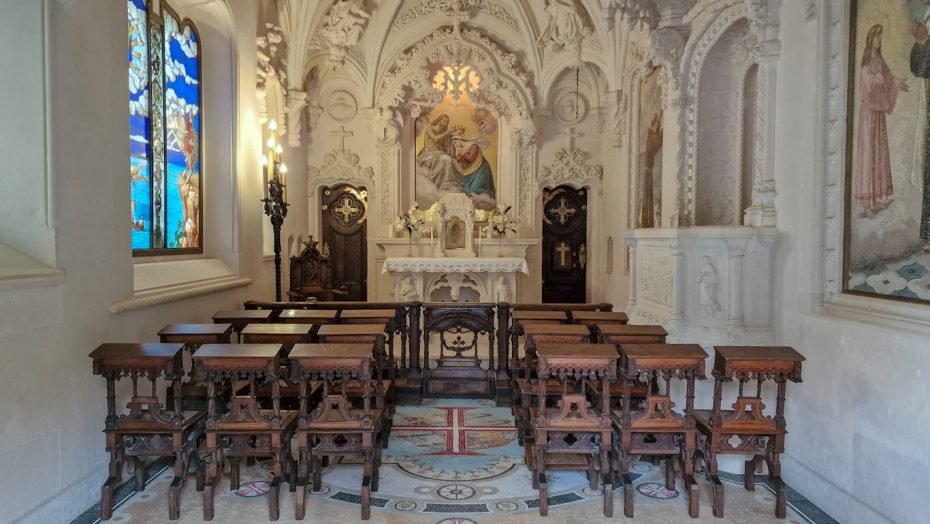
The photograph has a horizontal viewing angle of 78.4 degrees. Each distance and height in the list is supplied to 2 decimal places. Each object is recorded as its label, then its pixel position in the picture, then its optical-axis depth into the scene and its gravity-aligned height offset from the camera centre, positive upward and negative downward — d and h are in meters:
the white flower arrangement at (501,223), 11.78 +0.57
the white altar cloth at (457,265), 10.67 -0.28
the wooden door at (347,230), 12.89 +0.45
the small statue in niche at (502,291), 10.89 -0.78
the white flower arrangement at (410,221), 11.93 +0.60
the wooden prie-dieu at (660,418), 3.94 -1.19
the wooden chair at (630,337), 4.90 -0.75
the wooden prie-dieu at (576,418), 3.95 -1.18
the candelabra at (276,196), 8.37 +0.79
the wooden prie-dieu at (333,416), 3.89 -1.17
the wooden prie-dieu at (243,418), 3.83 -1.17
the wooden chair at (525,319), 5.91 -0.72
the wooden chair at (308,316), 5.86 -0.70
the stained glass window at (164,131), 6.08 +1.38
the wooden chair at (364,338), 4.82 -0.75
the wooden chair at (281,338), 4.89 -0.77
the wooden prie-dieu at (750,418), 3.89 -1.18
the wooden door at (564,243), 13.04 +0.16
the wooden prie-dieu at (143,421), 3.88 -1.19
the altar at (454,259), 10.75 -0.17
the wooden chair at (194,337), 4.93 -0.76
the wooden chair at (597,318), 5.79 -0.70
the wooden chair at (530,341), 4.90 -0.80
